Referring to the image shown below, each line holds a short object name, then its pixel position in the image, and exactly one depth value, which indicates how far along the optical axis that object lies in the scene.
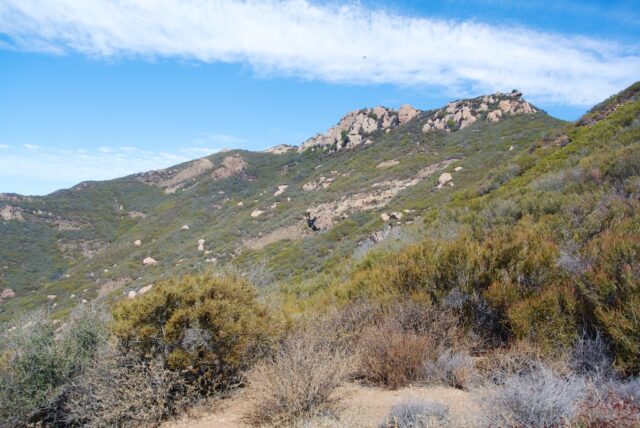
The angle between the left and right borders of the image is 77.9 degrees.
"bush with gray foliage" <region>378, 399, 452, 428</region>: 3.28
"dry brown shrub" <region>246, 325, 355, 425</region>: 4.14
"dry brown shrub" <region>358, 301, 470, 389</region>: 4.95
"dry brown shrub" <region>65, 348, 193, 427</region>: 4.54
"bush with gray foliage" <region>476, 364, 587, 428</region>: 3.08
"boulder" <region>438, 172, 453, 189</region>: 31.45
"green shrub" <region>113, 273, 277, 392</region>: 4.99
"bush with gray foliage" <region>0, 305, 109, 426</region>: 4.97
